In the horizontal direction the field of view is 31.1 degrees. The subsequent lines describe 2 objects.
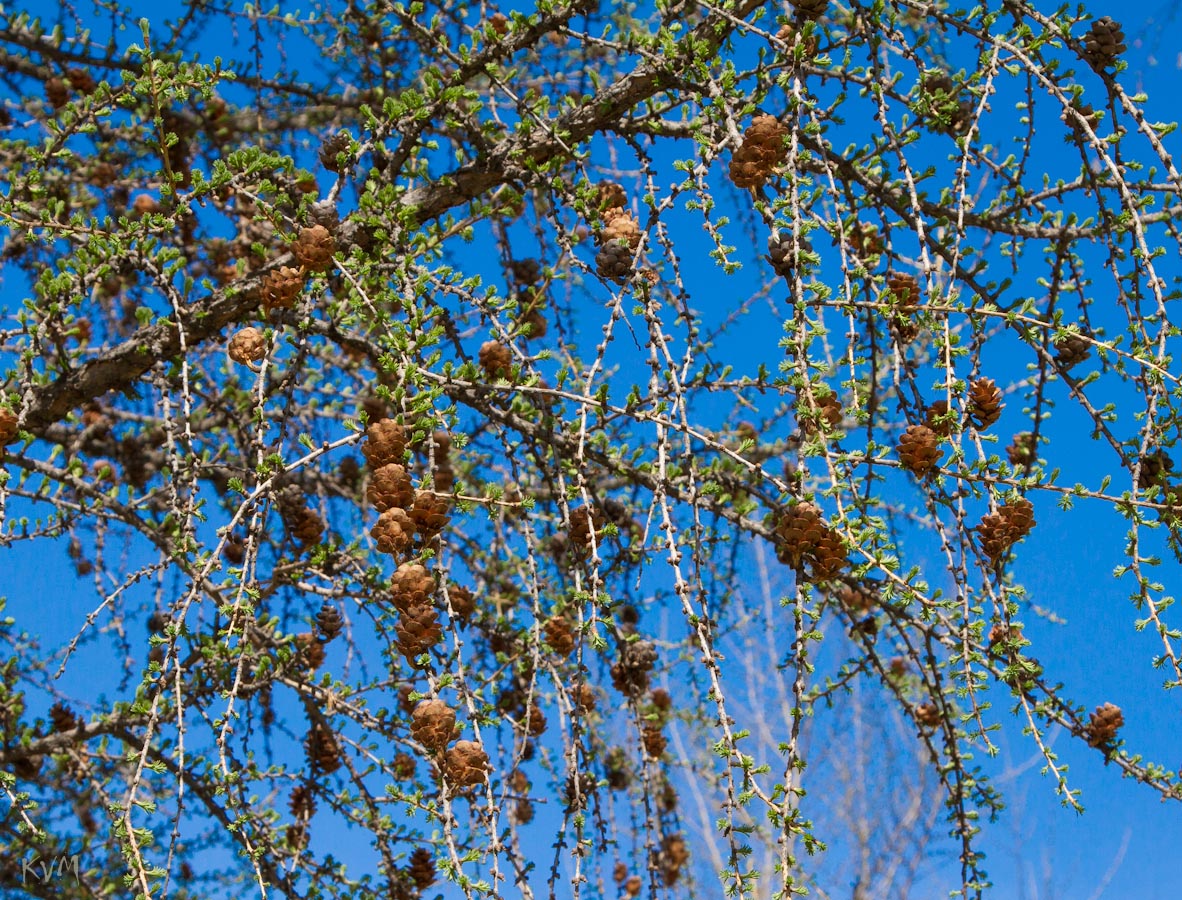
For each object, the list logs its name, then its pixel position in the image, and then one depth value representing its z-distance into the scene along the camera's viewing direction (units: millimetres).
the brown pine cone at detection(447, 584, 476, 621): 1210
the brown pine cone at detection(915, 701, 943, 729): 1334
